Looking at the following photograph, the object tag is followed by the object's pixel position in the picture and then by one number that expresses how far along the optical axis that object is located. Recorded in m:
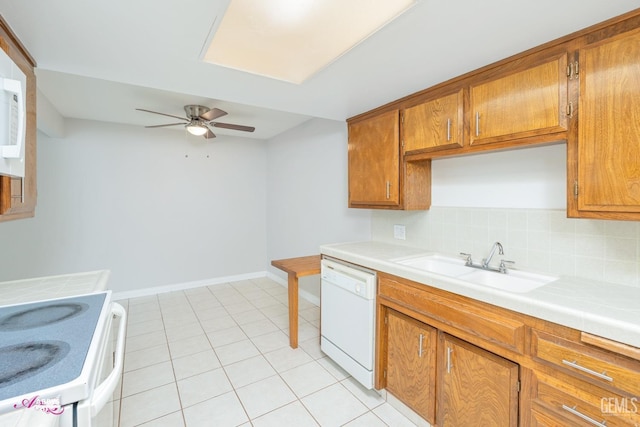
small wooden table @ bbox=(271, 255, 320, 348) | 2.57
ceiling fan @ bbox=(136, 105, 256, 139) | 2.99
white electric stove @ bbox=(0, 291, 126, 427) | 0.70
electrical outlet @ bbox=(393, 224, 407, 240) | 2.52
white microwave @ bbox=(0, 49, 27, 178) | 0.96
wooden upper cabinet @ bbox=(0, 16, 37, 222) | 1.20
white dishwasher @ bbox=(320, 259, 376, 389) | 1.97
